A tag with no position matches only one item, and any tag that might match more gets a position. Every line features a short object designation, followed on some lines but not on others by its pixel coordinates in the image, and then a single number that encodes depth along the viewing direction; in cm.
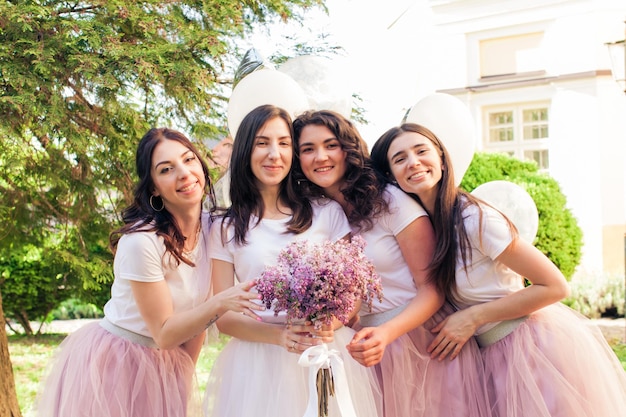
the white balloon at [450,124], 353
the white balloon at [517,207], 362
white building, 1321
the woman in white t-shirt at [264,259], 276
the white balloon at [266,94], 337
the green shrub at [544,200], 1011
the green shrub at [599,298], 1059
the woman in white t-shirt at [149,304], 284
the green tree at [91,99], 407
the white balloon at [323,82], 380
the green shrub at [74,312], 1208
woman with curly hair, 297
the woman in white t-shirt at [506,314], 286
